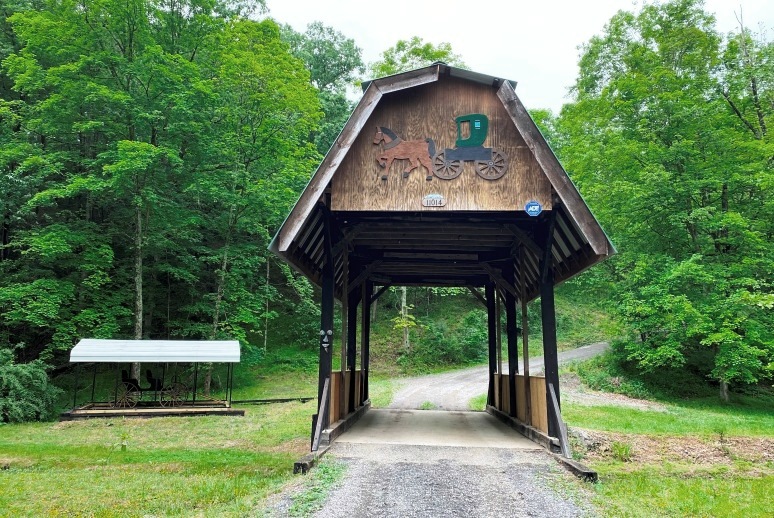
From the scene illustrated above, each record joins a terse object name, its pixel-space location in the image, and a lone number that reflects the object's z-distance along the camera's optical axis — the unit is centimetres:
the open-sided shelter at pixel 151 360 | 1520
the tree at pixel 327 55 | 3684
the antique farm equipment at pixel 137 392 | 1619
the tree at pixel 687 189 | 1589
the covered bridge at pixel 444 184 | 748
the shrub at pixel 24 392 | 1419
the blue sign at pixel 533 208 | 756
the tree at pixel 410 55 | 2242
